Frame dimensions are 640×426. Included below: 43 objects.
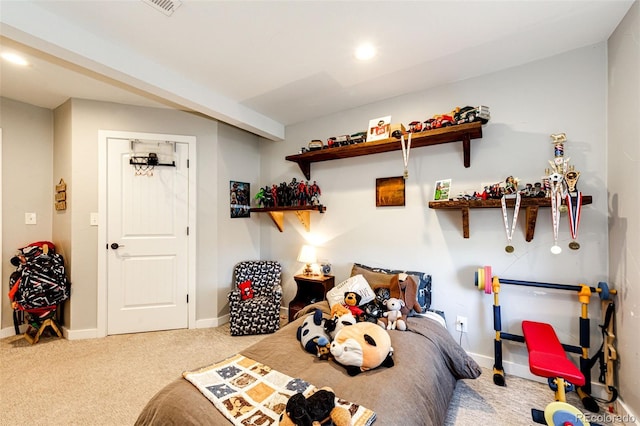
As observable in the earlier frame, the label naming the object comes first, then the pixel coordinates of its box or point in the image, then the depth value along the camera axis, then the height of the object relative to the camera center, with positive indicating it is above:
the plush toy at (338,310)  2.08 -0.75
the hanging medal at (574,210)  1.80 +0.01
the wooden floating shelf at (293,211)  3.13 +0.02
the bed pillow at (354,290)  2.26 -0.66
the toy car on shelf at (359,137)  2.71 +0.76
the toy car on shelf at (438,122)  2.25 +0.76
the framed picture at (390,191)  2.71 +0.21
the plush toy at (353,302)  2.15 -0.71
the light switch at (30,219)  3.04 -0.04
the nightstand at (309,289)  2.94 -0.89
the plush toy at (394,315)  1.96 -0.76
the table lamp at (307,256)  3.12 -0.49
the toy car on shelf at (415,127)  2.39 +0.76
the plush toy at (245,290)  3.18 -0.91
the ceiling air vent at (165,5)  1.58 +1.24
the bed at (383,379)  1.16 -0.84
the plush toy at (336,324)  1.78 -0.74
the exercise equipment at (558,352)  1.35 -0.88
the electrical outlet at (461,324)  2.38 -0.98
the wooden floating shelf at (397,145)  2.19 +0.64
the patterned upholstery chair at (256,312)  2.97 -1.08
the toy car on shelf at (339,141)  2.79 +0.75
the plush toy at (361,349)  1.45 -0.74
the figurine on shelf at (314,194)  3.21 +0.23
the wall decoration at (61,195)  2.97 +0.22
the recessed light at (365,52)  2.00 +1.21
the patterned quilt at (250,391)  1.10 -0.82
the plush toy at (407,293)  2.19 -0.66
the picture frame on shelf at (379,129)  2.58 +0.81
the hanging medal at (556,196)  1.85 +0.10
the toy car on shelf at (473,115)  2.12 +0.77
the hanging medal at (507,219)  1.97 -0.05
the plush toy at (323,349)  1.58 -0.80
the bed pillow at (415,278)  2.40 -0.59
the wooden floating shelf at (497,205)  1.93 +0.05
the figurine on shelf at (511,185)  2.08 +0.20
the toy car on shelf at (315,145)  3.00 +0.75
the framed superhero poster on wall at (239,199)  3.53 +0.20
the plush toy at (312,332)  1.65 -0.76
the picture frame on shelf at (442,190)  2.38 +0.20
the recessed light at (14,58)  2.11 +1.25
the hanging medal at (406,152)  2.42 +0.55
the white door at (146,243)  3.00 -0.33
